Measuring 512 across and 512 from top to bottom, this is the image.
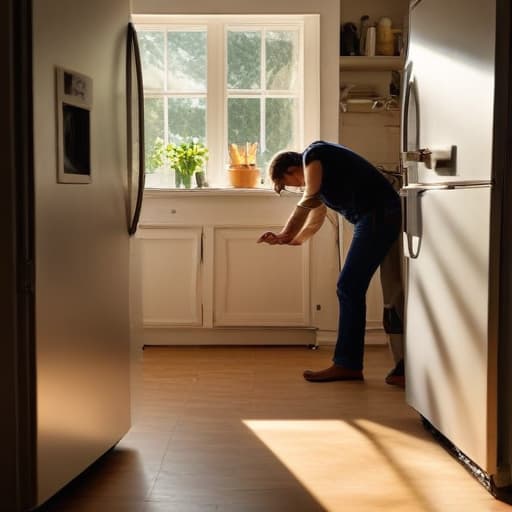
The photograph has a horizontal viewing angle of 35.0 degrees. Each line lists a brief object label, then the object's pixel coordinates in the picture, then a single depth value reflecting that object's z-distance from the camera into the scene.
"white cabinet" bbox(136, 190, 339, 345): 4.57
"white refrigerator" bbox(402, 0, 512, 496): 2.24
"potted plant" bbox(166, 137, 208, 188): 4.68
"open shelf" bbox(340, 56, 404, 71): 4.71
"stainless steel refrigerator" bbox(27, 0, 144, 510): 2.07
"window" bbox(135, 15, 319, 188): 4.72
